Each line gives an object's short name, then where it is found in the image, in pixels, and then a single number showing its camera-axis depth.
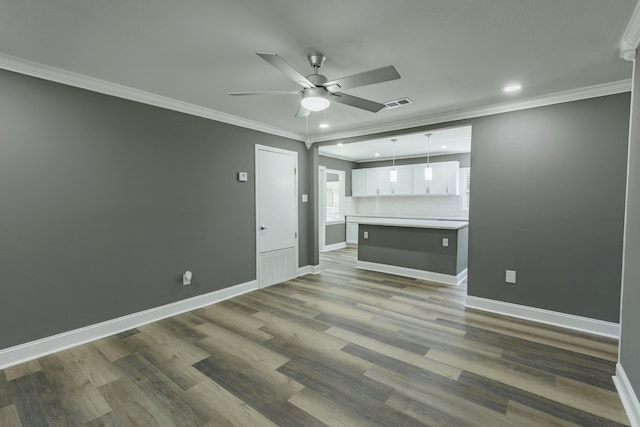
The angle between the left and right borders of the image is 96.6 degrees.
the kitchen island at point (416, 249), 4.68
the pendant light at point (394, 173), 5.63
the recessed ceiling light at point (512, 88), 2.81
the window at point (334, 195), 8.15
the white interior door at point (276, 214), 4.41
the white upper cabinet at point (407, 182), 6.71
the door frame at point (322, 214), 7.59
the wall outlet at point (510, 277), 3.37
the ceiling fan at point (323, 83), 1.84
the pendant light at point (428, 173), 5.59
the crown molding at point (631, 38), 1.72
